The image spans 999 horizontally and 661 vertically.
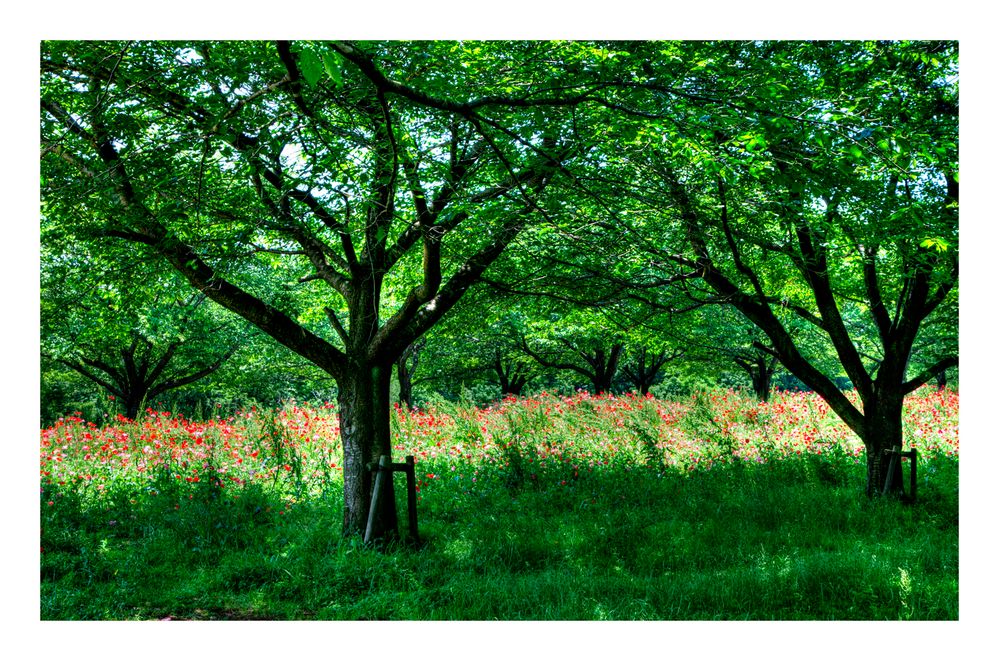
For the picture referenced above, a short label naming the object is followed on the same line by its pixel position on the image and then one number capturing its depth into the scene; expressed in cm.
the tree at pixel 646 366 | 1901
